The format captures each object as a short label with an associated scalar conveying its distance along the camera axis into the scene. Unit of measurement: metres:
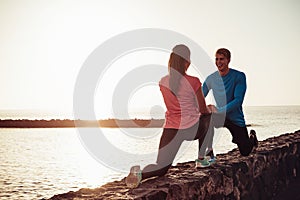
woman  5.10
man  6.46
